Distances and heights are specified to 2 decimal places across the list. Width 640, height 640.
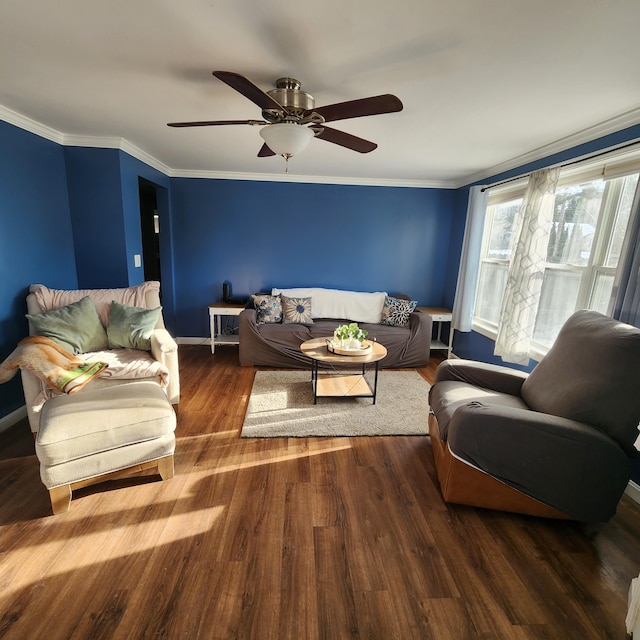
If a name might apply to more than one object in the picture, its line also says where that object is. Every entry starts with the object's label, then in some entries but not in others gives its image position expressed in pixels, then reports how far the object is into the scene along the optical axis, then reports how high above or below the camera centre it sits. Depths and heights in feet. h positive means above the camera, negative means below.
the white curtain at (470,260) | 12.19 -0.11
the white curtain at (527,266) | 8.96 -0.19
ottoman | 5.53 -3.38
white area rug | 8.50 -4.44
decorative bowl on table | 9.59 -2.78
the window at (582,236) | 7.68 +0.66
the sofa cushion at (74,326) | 8.16 -2.24
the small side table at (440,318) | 14.10 -2.60
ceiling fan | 5.00 +2.13
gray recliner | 5.19 -2.81
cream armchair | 7.31 -2.91
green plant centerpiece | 9.93 -2.56
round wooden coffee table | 9.45 -4.17
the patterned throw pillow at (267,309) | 13.01 -2.40
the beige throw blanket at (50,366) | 6.96 -2.75
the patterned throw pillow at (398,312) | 13.43 -2.32
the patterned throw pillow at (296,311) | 13.24 -2.46
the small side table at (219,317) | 13.46 -3.07
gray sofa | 12.39 -3.28
